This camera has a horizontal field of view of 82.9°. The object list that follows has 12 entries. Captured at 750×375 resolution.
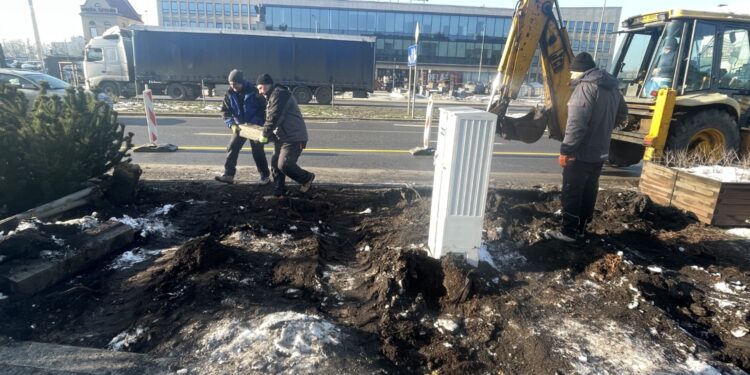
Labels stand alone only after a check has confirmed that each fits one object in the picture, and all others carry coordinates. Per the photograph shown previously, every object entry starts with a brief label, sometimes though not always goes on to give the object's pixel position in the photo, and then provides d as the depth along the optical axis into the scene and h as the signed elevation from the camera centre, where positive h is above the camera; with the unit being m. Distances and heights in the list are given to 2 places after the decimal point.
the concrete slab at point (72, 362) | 2.37 -1.63
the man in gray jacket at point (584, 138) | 4.27 -0.47
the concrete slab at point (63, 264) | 3.12 -1.51
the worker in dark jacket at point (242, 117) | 6.64 -0.60
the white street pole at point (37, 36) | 26.00 +2.08
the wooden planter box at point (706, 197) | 5.03 -1.23
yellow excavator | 6.62 +0.20
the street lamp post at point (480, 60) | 58.88 +3.62
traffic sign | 15.48 +1.06
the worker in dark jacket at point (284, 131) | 5.76 -0.70
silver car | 12.17 -0.30
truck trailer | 22.56 +0.96
